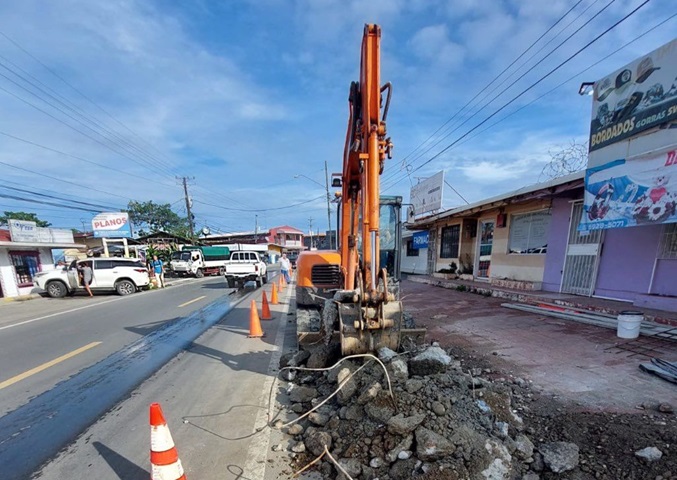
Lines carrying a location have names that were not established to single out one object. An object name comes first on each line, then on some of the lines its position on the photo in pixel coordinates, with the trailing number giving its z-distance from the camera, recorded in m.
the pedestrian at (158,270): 17.28
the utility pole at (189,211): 33.31
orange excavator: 3.62
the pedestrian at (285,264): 16.91
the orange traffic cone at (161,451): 2.16
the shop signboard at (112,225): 20.25
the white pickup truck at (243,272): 15.71
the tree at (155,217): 49.06
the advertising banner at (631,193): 5.74
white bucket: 5.07
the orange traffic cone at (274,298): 10.82
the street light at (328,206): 27.14
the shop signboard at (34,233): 15.04
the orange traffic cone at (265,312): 8.11
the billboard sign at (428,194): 17.02
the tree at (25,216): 43.21
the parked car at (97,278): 13.95
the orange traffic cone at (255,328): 6.40
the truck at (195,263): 24.10
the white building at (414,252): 18.95
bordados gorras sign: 5.87
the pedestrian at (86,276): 13.83
